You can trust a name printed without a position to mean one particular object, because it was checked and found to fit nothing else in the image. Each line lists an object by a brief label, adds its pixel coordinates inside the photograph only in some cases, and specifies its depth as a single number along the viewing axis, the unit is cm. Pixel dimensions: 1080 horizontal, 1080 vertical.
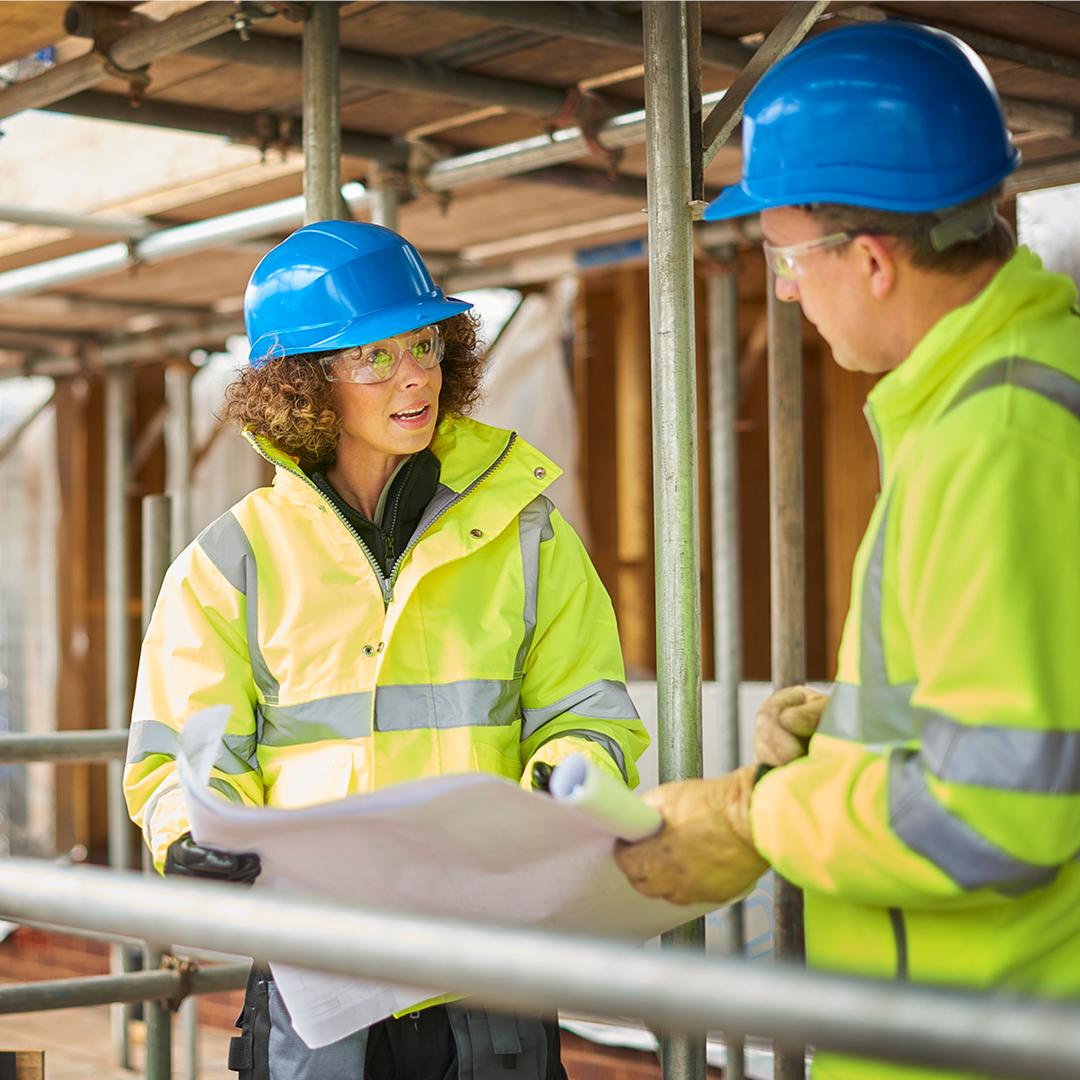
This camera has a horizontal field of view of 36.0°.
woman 246
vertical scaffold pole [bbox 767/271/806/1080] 474
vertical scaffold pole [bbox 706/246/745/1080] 557
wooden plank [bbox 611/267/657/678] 830
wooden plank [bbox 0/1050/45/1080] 330
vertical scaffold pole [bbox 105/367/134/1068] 835
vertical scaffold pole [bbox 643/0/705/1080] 249
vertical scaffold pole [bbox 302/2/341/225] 340
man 150
